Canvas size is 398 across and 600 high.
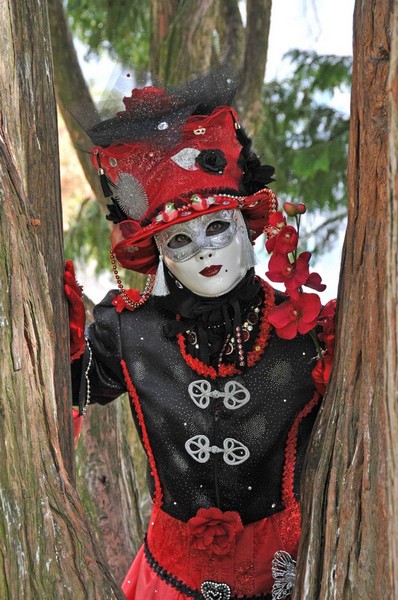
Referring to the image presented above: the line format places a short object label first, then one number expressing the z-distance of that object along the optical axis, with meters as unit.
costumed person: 5.08
